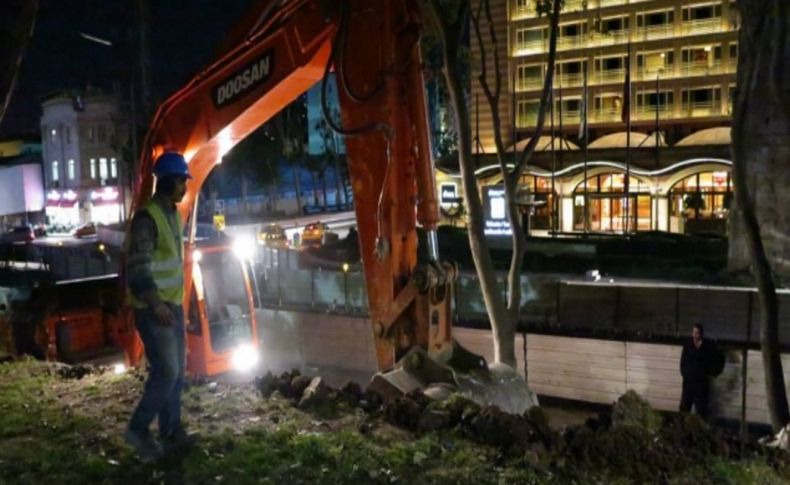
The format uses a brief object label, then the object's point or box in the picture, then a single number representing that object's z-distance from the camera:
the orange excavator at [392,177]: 6.92
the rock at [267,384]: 7.81
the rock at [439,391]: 6.66
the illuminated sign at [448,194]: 37.91
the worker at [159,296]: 5.53
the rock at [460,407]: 6.32
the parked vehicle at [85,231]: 56.72
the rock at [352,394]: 7.30
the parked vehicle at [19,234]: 54.82
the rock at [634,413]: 6.64
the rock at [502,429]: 5.78
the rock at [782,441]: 6.55
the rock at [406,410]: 6.47
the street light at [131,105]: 22.95
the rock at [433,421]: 6.29
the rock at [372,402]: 7.00
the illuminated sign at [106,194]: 67.19
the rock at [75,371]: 9.35
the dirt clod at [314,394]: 7.27
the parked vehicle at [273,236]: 39.88
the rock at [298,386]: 7.64
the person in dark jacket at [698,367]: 11.89
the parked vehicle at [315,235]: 39.28
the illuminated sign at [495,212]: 27.70
